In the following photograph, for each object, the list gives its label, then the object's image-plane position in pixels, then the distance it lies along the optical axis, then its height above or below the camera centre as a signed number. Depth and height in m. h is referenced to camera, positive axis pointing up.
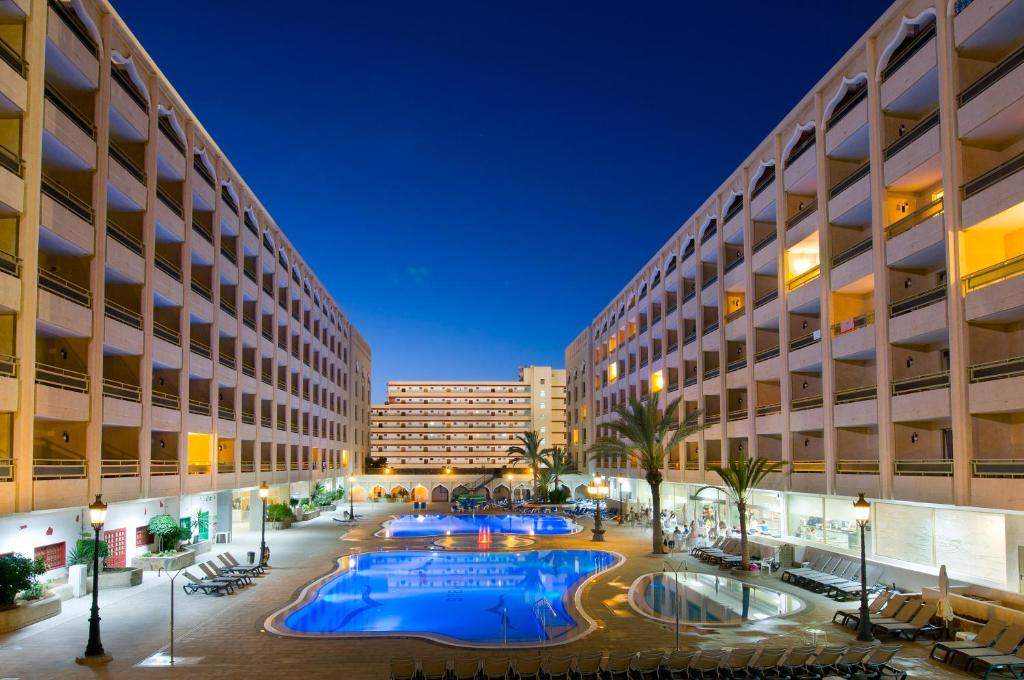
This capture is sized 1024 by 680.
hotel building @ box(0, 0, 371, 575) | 23.62 +4.80
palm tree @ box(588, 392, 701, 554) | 41.19 -0.91
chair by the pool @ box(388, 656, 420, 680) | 17.75 -5.37
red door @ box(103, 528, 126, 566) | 32.75 -5.07
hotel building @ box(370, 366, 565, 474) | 137.75 -0.29
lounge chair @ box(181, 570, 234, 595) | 29.28 -5.85
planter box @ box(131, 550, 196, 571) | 33.72 -5.80
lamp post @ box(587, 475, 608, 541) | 46.62 -4.55
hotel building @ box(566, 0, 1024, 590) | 23.30 +4.26
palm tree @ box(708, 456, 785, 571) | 34.09 -2.53
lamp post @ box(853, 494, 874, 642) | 21.22 -4.84
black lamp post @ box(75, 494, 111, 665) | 19.69 -5.38
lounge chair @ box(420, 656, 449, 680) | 17.76 -5.40
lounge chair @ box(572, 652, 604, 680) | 18.34 -5.49
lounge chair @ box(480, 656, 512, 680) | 17.89 -5.45
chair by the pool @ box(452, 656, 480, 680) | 17.84 -5.46
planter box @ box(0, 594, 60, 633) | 22.78 -5.44
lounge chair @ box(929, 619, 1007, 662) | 19.30 -5.28
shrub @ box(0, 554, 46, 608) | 23.12 -4.34
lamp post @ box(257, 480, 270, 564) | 35.19 -5.63
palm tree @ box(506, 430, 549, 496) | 78.81 -3.20
